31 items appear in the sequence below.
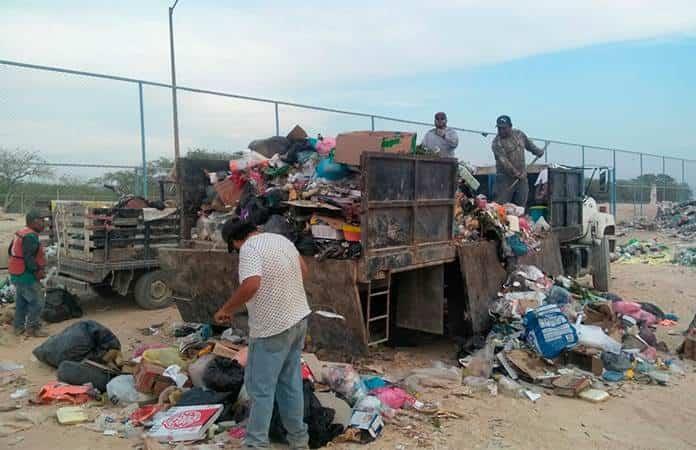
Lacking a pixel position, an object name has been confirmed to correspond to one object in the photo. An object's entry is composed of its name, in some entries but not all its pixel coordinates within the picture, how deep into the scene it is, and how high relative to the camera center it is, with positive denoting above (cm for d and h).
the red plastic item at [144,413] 438 -160
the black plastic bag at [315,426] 400 -156
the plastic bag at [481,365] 539 -158
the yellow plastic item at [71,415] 439 -160
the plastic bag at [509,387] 504 -168
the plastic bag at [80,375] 517 -152
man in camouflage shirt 812 +43
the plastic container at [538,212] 813 -29
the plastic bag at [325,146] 638 +55
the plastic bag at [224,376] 452 -137
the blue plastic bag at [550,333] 563 -136
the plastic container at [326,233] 519 -33
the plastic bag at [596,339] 573 -147
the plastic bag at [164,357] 515 -139
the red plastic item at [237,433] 407 -162
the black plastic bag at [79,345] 558 -136
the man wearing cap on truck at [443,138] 852 +80
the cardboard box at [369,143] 545 +48
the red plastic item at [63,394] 484 -157
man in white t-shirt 365 -80
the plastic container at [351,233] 511 -32
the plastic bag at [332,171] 570 +24
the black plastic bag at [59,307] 796 -143
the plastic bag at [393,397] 458 -158
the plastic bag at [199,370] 472 -138
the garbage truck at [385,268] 500 -68
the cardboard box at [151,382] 486 -149
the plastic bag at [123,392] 482 -157
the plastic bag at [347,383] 458 -148
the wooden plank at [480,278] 592 -89
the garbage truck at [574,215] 816 -37
